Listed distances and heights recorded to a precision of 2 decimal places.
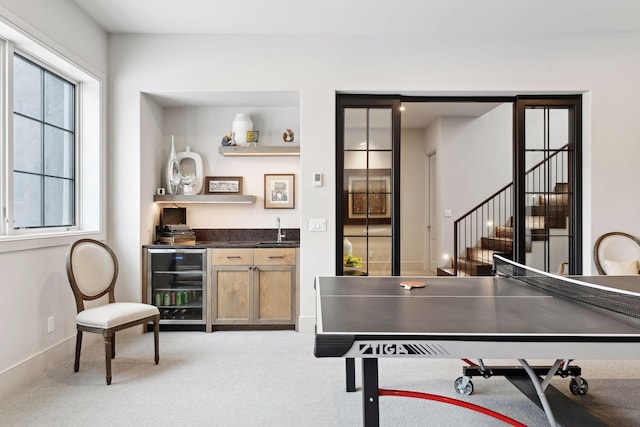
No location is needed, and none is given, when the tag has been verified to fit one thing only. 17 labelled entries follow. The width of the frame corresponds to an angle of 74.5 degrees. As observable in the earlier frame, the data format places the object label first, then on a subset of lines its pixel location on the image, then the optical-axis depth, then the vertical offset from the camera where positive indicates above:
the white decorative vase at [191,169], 4.61 +0.48
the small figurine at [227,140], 4.60 +0.79
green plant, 4.31 -0.50
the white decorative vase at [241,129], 4.58 +0.92
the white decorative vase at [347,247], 4.30 -0.35
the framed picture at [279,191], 4.81 +0.25
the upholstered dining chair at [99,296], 2.94 -0.65
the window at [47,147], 2.93 +0.54
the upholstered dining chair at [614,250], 4.10 -0.36
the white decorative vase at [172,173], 4.54 +0.43
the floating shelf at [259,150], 4.51 +0.67
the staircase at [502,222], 4.29 -0.12
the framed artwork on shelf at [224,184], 4.80 +0.32
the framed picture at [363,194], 4.28 +0.19
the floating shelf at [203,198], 4.43 +0.15
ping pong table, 1.47 -0.43
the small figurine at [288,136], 4.65 +0.85
